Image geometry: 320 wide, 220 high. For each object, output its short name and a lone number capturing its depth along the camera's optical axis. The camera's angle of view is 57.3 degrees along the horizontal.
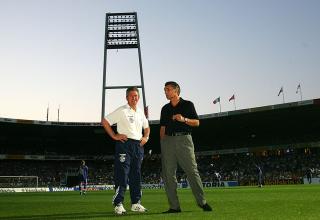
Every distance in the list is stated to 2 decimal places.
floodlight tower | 39.25
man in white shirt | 4.84
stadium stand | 33.49
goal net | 26.55
